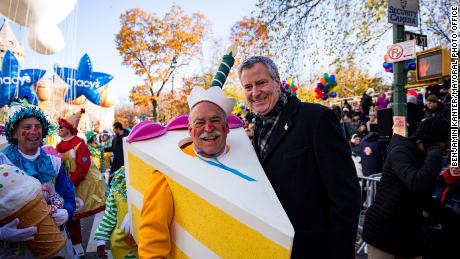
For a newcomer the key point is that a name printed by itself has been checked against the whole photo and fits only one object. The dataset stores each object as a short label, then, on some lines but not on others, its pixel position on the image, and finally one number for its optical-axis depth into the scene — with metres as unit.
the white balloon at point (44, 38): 9.64
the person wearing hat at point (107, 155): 10.23
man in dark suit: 1.62
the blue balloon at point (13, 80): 11.45
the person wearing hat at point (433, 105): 6.55
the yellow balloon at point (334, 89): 11.98
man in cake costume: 1.61
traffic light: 4.39
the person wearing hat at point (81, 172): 4.62
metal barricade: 4.38
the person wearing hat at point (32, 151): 2.80
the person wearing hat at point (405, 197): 2.45
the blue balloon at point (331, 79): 11.72
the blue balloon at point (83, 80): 13.78
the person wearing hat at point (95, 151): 6.73
